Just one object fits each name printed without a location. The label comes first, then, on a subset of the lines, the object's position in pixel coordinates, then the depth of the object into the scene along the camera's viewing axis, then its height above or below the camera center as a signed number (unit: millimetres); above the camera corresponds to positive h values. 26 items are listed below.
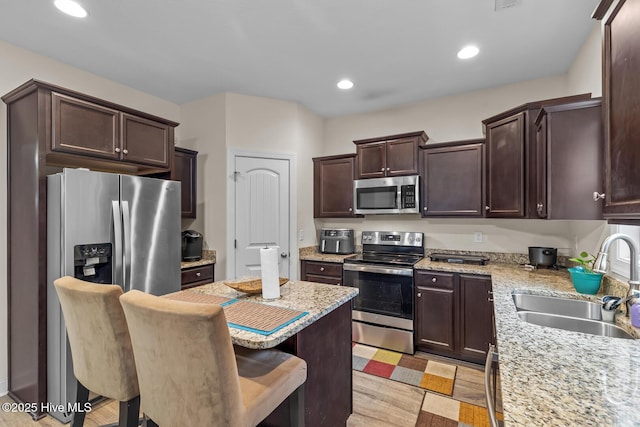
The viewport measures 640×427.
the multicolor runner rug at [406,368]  2496 -1416
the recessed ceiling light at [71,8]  1959 +1397
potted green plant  1862 -424
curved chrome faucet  1391 -236
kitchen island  1473 -690
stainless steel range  3035 -904
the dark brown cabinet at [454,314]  2715 -959
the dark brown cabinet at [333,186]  3840 +372
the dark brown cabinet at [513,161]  2336 +444
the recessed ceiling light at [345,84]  3162 +1406
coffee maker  3250 -338
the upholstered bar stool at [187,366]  965 -520
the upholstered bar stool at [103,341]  1283 -561
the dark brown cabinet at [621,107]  991 +381
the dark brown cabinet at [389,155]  3385 +697
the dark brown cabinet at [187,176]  3315 +437
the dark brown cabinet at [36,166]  2057 +373
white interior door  3465 +53
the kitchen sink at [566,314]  1502 -583
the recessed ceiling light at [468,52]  2506 +1387
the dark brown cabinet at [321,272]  3496 -696
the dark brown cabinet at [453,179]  3084 +372
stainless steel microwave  3383 +222
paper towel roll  1563 -330
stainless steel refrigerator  2008 -177
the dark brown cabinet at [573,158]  1758 +333
